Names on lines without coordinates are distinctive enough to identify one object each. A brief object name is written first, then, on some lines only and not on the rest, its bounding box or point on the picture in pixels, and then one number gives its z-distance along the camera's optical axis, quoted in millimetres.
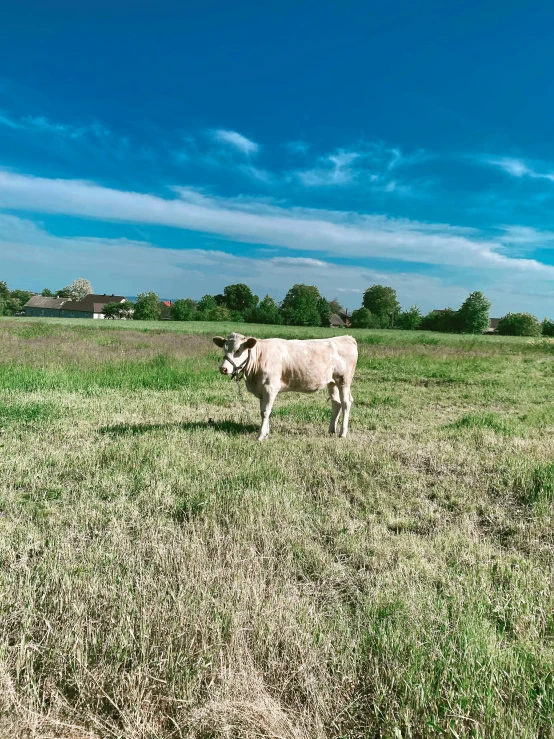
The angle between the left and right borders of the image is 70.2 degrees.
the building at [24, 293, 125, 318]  122875
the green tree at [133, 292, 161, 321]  104625
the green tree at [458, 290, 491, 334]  85750
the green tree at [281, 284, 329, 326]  93500
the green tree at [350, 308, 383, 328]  93862
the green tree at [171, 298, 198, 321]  98812
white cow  6941
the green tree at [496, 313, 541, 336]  85375
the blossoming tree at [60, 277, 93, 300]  152000
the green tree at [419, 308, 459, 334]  91688
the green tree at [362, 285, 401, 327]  111125
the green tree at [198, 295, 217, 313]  110875
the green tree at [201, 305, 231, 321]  98062
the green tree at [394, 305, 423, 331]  95750
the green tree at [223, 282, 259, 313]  113062
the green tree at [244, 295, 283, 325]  92812
